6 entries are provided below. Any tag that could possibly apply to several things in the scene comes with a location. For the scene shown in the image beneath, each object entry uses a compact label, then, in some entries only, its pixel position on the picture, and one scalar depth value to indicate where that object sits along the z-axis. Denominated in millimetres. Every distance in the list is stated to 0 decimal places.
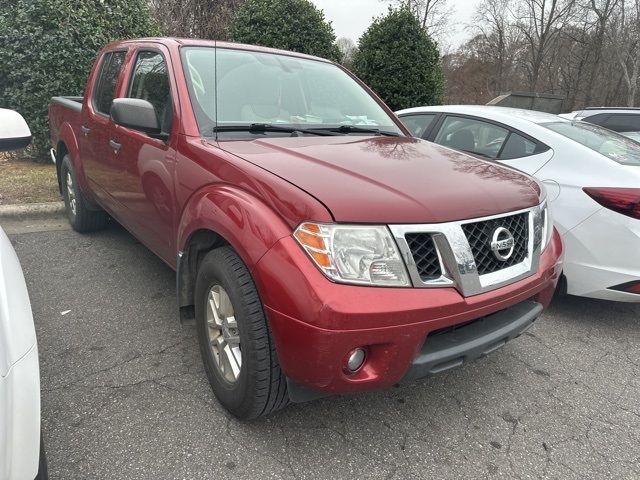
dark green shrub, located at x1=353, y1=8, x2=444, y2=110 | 8602
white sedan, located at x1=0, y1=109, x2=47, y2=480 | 1252
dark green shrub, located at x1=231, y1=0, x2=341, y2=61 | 8180
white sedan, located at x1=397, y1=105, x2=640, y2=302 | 3096
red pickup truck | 1752
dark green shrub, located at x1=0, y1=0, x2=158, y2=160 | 6387
